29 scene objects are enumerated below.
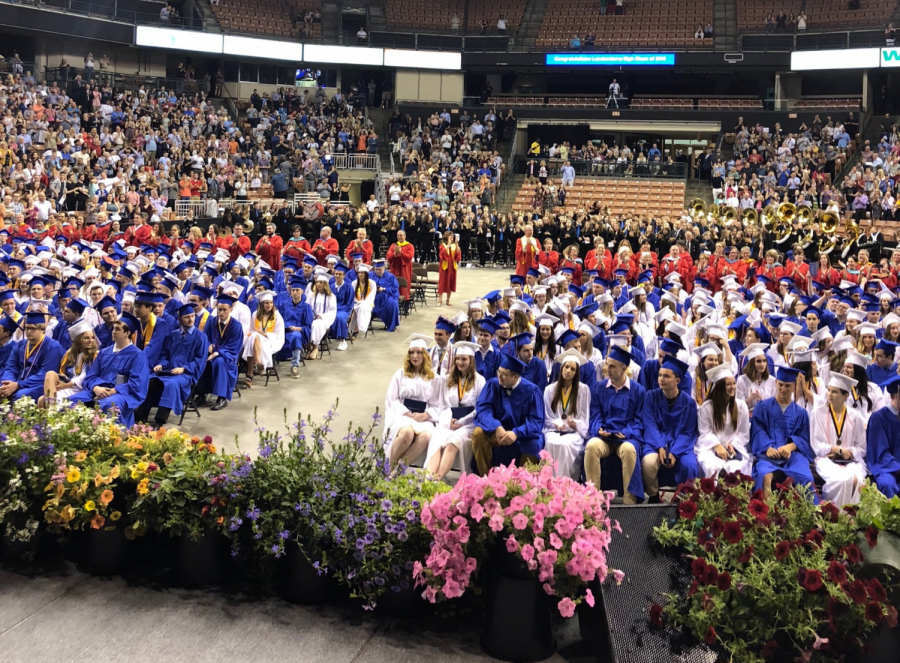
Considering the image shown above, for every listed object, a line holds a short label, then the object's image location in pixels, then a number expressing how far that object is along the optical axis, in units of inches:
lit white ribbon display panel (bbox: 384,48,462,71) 1504.7
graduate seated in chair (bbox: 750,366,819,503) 279.3
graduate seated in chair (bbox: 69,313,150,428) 341.1
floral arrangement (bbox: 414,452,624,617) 190.9
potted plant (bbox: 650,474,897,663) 173.8
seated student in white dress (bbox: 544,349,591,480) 303.6
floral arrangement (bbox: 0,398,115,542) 229.5
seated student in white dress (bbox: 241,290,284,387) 457.4
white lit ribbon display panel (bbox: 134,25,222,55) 1325.0
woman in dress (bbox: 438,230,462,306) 716.7
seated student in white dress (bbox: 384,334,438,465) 315.3
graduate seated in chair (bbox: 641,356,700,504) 290.2
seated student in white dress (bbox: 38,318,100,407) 339.6
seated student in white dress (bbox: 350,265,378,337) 580.4
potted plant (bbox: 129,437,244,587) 223.9
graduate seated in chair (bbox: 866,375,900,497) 278.7
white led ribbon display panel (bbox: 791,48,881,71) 1284.4
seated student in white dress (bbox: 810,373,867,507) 281.3
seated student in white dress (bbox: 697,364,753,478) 290.7
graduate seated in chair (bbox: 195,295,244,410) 408.8
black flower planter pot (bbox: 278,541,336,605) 220.2
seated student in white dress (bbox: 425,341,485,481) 304.7
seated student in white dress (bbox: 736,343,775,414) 324.5
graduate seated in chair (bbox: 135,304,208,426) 368.8
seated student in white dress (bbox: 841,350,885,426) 312.0
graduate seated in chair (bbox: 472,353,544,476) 298.8
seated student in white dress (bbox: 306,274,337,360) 526.9
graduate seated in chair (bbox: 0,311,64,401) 348.2
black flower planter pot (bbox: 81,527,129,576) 231.8
